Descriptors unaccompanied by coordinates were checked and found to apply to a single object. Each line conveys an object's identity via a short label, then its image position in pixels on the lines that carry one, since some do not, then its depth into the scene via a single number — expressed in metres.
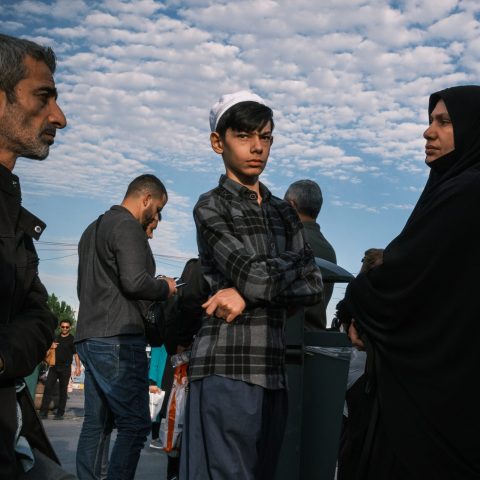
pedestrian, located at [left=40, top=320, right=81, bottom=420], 13.12
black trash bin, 4.05
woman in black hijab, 2.30
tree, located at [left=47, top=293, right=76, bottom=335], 85.06
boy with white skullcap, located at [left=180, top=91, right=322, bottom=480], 2.43
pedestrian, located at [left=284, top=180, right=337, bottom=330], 5.36
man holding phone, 4.31
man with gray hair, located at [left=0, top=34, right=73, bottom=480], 1.92
